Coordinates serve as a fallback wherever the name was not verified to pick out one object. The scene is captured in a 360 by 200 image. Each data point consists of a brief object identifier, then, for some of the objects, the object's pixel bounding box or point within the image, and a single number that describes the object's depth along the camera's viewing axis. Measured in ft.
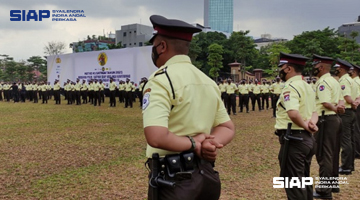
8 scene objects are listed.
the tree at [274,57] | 144.36
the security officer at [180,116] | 5.70
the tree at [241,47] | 147.26
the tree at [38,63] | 174.78
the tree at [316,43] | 127.34
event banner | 71.77
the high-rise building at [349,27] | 242.78
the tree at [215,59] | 136.26
